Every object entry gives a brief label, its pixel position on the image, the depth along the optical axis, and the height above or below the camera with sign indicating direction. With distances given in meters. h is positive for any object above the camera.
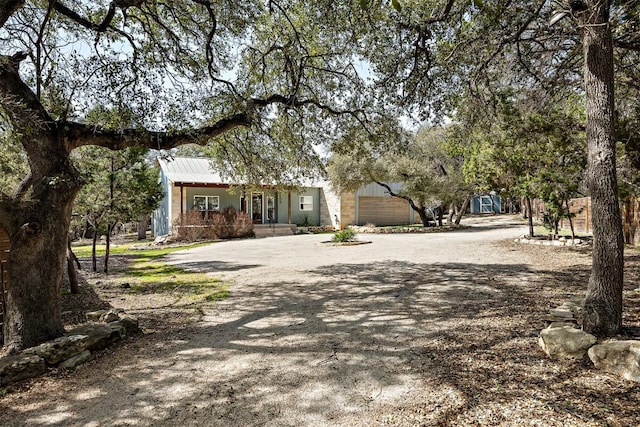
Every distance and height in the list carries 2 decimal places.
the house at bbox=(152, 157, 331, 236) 21.92 +1.12
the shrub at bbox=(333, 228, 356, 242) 16.97 -0.90
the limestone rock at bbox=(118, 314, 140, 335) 5.25 -1.42
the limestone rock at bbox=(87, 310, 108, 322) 5.71 -1.39
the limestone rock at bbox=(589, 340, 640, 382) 3.20 -1.29
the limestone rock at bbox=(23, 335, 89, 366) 4.16 -1.39
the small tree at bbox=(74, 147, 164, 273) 9.84 +0.91
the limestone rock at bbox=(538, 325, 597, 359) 3.65 -1.29
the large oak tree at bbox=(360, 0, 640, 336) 3.99 +2.74
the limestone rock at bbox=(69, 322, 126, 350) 4.63 -1.39
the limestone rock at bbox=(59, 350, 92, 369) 4.17 -1.52
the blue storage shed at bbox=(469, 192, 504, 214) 40.69 +0.73
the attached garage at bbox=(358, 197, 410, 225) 28.30 +0.33
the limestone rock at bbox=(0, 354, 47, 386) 3.79 -1.45
